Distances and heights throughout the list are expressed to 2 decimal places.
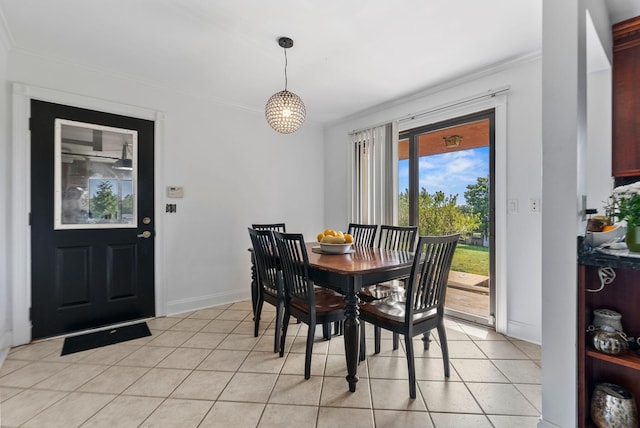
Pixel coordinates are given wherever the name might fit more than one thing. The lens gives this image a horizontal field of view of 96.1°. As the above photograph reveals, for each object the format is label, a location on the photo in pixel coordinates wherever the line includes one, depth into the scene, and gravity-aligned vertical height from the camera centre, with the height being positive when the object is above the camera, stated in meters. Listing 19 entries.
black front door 2.53 -0.05
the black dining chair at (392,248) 2.38 -0.35
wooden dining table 1.79 -0.41
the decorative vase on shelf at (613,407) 1.19 -0.82
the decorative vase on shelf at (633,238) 1.19 -0.10
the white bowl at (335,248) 2.39 -0.28
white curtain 3.60 +0.52
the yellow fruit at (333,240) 2.40 -0.21
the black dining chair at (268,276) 2.30 -0.52
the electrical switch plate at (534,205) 2.44 +0.09
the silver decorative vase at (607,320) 1.25 -0.46
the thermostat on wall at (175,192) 3.18 +0.25
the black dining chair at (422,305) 1.72 -0.57
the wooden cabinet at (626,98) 1.83 +0.76
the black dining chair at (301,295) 1.93 -0.57
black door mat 2.41 -1.12
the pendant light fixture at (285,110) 2.34 +0.86
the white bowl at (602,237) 1.36 -0.10
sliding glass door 2.94 +0.24
